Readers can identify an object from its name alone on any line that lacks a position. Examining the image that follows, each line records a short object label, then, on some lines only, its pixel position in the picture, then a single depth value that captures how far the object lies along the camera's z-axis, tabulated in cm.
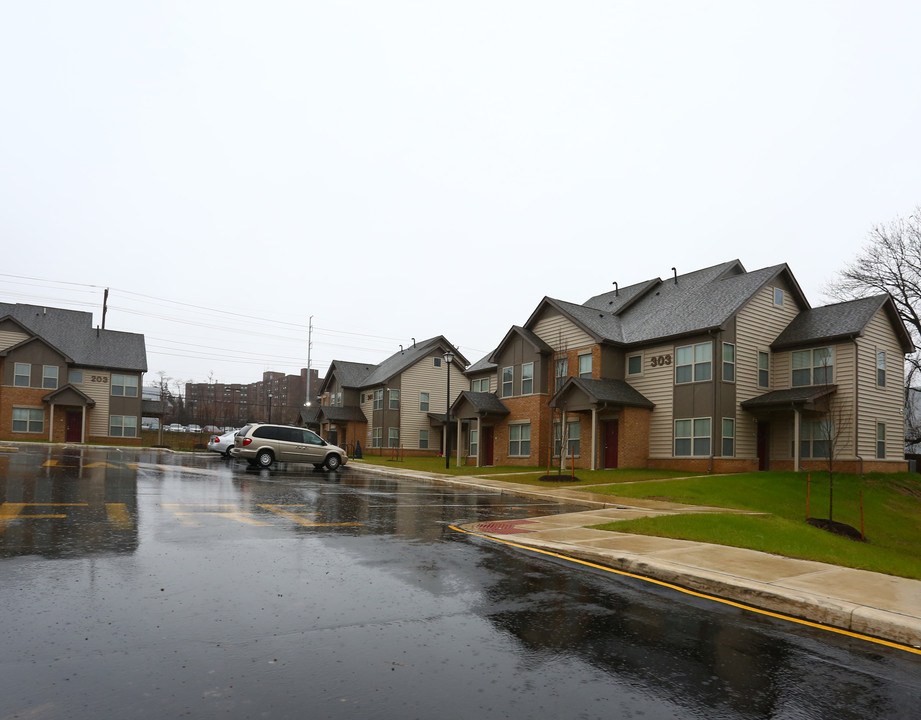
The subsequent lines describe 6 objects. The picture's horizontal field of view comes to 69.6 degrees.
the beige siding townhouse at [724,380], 2933
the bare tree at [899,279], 3934
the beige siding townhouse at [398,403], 5447
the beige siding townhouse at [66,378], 5038
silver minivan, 2886
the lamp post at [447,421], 3338
